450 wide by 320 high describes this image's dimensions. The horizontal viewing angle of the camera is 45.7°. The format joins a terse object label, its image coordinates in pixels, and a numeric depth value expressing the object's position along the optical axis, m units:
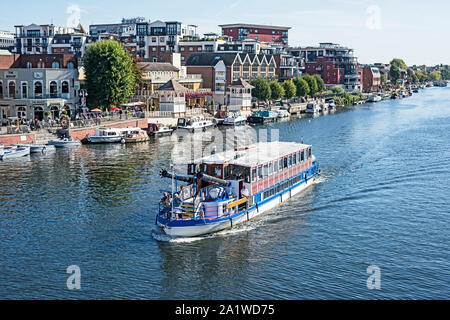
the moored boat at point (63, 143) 69.12
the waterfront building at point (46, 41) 151.50
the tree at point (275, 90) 127.19
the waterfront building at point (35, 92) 81.25
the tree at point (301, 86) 142.75
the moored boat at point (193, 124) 88.83
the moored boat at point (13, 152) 60.88
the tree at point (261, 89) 123.25
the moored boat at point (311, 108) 130.35
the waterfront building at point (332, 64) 187.62
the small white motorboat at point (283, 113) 115.47
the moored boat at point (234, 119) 99.75
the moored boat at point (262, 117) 106.56
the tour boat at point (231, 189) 35.03
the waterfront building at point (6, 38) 186.12
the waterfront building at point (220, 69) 123.94
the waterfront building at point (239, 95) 112.69
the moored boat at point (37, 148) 64.81
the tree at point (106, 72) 83.94
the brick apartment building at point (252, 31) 191.25
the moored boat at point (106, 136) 73.50
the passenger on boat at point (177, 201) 35.69
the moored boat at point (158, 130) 82.12
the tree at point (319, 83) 157.23
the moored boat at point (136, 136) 74.75
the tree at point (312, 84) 148.75
